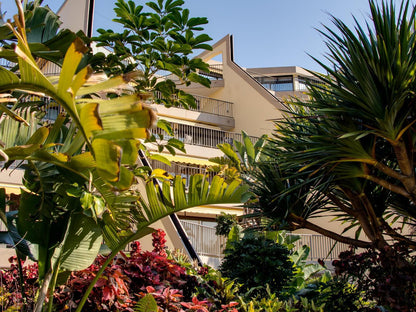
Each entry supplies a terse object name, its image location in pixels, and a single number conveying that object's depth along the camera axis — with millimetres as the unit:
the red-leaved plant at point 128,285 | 3811
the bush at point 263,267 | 6633
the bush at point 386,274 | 4277
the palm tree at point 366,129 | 5047
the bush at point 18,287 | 4168
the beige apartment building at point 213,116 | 14867
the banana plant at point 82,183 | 1676
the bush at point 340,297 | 4930
